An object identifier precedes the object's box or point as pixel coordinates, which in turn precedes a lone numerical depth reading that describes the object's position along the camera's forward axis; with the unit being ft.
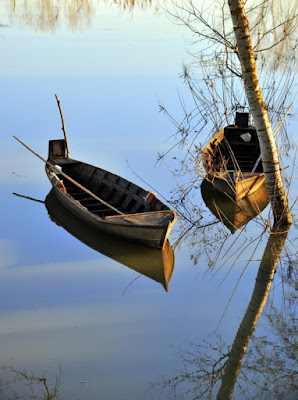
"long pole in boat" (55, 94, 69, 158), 44.70
